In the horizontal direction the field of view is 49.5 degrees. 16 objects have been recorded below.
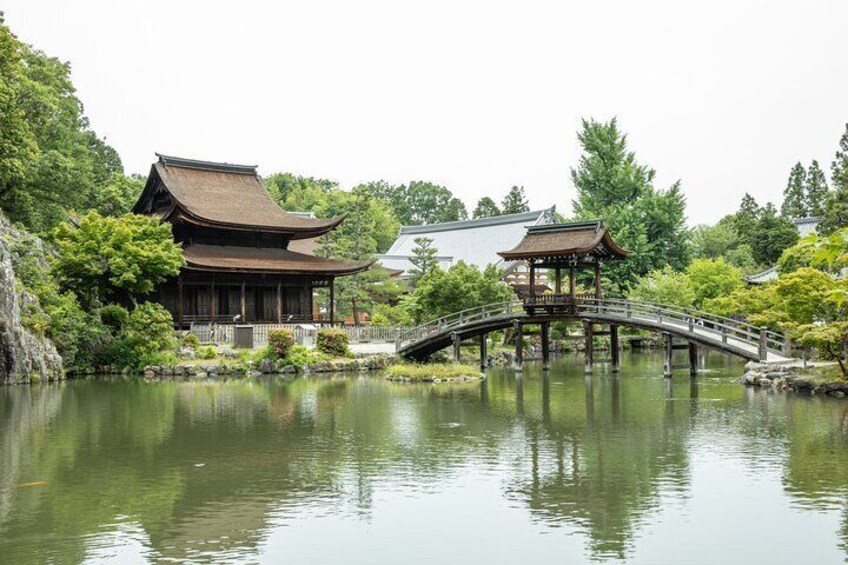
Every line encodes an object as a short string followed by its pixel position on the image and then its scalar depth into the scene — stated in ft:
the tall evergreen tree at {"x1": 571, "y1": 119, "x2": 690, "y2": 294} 197.36
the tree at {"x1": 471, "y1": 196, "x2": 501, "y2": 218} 338.13
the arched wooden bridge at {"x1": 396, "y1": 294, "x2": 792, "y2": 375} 105.19
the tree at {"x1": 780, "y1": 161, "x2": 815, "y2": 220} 275.55
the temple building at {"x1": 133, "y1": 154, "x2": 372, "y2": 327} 151.53
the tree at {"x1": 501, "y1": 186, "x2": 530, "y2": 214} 326.65
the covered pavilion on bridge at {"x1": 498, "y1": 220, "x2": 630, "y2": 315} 125.59
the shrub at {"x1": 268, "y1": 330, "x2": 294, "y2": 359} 133.08
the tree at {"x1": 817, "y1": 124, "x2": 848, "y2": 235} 158.81
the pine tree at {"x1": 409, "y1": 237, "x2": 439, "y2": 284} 186.29
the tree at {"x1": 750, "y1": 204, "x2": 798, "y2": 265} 220.43
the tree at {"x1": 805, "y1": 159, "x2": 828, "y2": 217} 267.18
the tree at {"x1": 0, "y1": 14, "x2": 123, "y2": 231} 136.05
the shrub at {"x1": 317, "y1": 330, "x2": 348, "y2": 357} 139.85
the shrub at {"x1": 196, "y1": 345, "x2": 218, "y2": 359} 134.31
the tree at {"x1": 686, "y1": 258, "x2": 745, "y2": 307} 190.49
